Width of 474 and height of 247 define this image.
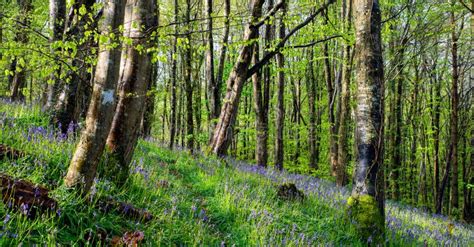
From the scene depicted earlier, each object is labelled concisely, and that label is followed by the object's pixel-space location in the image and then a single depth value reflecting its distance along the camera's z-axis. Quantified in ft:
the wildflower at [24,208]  8.23
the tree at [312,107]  78.84
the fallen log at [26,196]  9.34
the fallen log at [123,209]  11.49
